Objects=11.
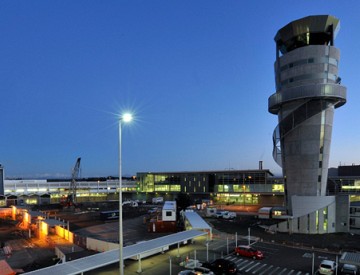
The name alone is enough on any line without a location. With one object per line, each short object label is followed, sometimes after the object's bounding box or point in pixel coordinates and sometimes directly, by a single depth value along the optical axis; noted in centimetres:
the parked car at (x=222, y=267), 2756
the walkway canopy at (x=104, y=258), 2288
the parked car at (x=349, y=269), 2747
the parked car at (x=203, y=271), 2650
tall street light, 1642
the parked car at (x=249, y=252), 3316
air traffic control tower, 5340
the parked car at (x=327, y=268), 2756
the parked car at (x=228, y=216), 7031
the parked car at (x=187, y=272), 2602
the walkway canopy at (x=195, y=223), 4116
